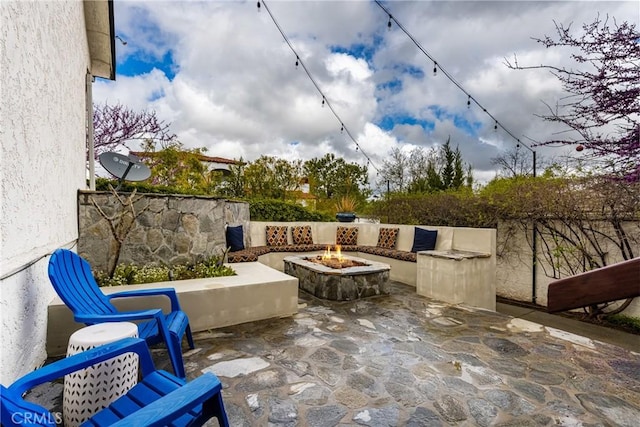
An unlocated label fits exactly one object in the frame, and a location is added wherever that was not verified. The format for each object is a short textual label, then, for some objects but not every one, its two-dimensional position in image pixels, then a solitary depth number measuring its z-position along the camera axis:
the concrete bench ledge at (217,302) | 2.70
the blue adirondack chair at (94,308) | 2.10
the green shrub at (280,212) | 8.25
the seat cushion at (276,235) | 6.90
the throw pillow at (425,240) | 5.83
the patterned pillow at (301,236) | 7.17
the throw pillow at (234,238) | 5.92
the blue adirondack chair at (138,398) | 1.01
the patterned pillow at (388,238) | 6.64
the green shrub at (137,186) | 6.47
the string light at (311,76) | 4.70
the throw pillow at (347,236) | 7.38
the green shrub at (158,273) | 3.66
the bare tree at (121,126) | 9.05
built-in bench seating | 5.30
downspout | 5.35
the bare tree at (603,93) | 3.32
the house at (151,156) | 11.14
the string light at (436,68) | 4.20
